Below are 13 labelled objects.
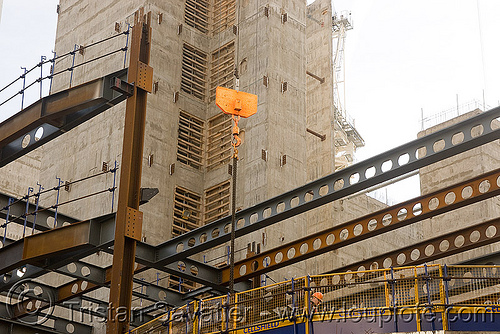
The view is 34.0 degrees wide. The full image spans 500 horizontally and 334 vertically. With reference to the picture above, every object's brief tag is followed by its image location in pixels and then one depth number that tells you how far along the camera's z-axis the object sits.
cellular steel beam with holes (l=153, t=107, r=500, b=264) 25.38
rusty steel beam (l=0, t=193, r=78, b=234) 29.17
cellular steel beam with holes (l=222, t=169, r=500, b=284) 27.44
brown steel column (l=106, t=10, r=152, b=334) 23.12
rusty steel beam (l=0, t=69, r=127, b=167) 25.31
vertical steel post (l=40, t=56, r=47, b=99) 27.26
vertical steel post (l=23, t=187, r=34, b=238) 27.86
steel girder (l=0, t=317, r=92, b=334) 29.86
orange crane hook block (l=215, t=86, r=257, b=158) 21.72
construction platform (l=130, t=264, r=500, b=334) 18.55
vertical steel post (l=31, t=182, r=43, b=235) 28.81
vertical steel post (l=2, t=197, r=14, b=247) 28.44
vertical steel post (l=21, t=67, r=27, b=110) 27.55
